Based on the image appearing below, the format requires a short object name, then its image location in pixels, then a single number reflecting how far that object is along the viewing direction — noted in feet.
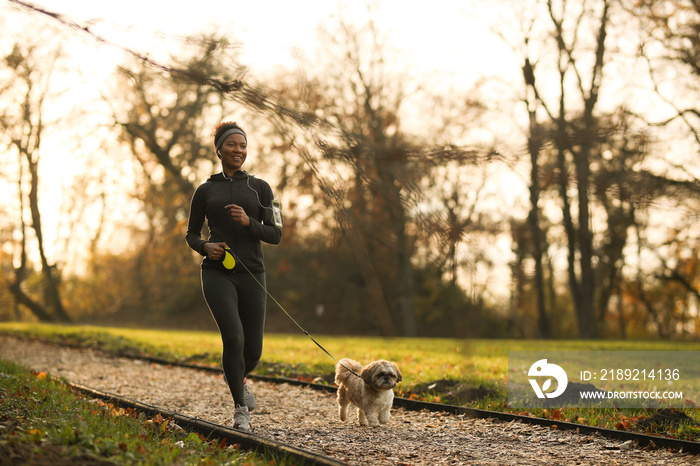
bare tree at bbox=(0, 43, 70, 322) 65.98
